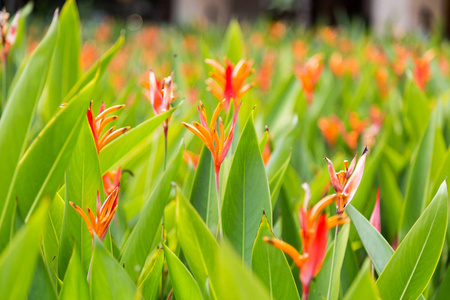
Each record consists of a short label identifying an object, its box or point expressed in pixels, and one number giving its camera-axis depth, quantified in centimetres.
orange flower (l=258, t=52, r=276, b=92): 337
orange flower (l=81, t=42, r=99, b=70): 343
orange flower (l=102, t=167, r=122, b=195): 146
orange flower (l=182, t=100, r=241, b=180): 129
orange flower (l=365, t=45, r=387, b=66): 436
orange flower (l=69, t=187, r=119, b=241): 128
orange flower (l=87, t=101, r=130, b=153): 134
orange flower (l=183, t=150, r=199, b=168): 162
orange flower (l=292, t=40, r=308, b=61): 436
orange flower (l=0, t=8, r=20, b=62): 161
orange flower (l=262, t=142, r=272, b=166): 165
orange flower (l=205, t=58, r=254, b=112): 149
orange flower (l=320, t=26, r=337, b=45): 618
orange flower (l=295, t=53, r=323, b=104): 218
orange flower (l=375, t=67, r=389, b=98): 324
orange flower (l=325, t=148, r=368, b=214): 123
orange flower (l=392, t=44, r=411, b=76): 336
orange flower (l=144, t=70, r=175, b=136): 140
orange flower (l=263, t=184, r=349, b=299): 115
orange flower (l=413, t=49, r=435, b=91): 246
